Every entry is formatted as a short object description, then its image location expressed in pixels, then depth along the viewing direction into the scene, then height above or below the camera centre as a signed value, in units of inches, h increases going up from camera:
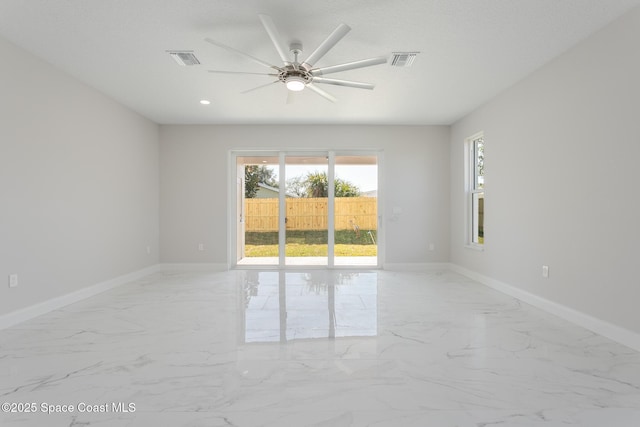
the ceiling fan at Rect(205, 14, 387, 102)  95.0 +50.4
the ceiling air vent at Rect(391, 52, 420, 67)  120.7 +58.3
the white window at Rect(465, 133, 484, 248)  195.5 +13.3
